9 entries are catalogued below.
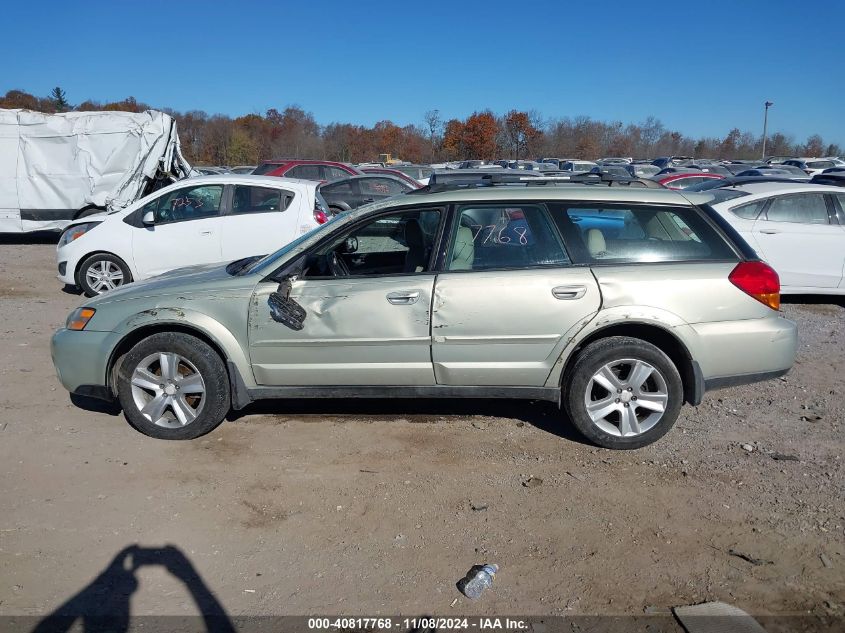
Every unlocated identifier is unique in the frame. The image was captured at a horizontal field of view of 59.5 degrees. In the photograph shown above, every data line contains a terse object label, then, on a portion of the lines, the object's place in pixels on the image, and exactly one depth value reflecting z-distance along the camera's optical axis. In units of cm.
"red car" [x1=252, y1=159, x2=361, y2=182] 2006
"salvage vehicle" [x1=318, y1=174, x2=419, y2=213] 1736
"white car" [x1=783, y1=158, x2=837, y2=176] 3972
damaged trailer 1434
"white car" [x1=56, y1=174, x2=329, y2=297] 934
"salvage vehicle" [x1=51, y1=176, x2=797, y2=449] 469
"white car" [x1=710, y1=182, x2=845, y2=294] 880
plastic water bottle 330
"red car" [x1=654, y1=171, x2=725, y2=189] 2170
